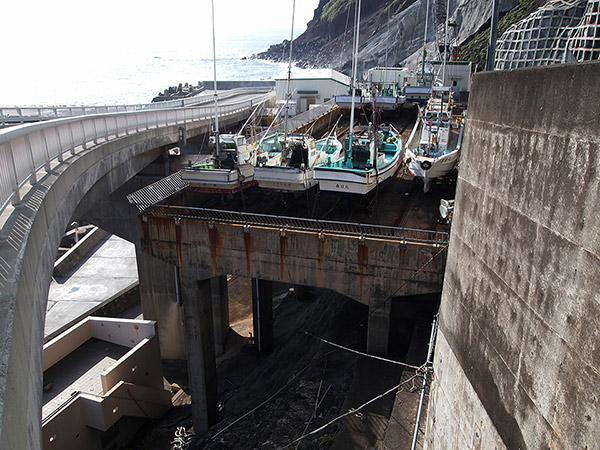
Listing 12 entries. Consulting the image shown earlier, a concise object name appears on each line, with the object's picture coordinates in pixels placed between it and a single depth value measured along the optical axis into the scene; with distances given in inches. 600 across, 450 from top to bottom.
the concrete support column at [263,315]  815.1
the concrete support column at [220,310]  893.4
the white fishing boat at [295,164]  721.0
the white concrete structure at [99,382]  627.5
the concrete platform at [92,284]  933.2
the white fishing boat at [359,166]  693.9
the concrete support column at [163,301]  888.9
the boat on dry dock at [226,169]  722.8
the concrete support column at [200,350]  662.5
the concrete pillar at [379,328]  579.2
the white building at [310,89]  1875.0
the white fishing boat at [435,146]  764.6
